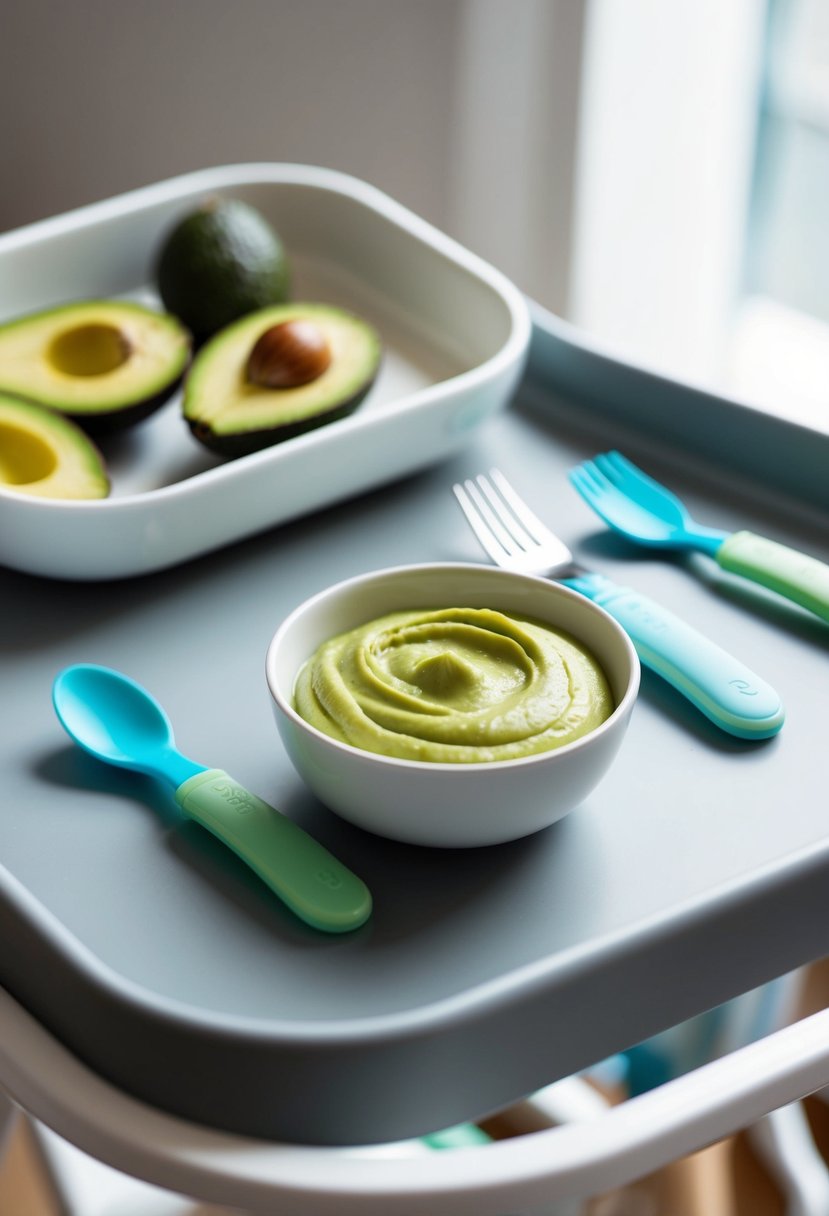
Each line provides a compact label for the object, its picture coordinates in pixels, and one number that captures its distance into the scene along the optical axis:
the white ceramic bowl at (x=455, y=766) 0.56
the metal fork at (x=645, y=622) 0.67
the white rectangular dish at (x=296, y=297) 0.77
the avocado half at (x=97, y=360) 0.86
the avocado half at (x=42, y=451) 0.80
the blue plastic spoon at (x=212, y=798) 0.57
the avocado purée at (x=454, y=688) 0.58
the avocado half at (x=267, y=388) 0.84
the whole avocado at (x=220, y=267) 0.94
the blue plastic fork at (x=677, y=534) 0.75
